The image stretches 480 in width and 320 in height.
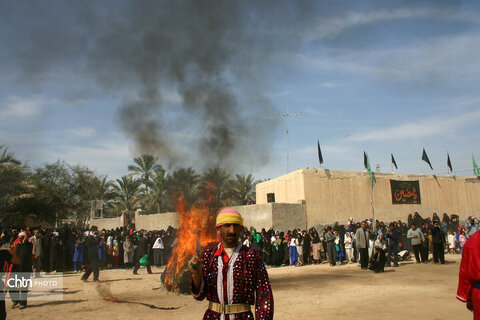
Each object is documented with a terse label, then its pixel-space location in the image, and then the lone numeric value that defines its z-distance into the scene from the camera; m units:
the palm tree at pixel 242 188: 33.06
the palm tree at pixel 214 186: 17.67
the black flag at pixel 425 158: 29.97
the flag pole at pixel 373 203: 23.49
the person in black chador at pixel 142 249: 15.78
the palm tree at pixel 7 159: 26.73
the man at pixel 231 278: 2.96
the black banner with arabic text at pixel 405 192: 25.78
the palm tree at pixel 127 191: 35.00
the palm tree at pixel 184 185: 18.17
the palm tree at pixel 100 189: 36.91
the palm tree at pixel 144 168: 31.62
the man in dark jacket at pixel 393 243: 14.70
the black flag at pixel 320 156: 25.98
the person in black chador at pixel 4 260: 6.50
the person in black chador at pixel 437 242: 14.49
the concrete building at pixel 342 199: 22.23
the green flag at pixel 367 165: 24.21
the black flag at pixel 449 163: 31.63
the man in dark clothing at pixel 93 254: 12.38
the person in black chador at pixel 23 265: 8.63
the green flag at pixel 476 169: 29.23
